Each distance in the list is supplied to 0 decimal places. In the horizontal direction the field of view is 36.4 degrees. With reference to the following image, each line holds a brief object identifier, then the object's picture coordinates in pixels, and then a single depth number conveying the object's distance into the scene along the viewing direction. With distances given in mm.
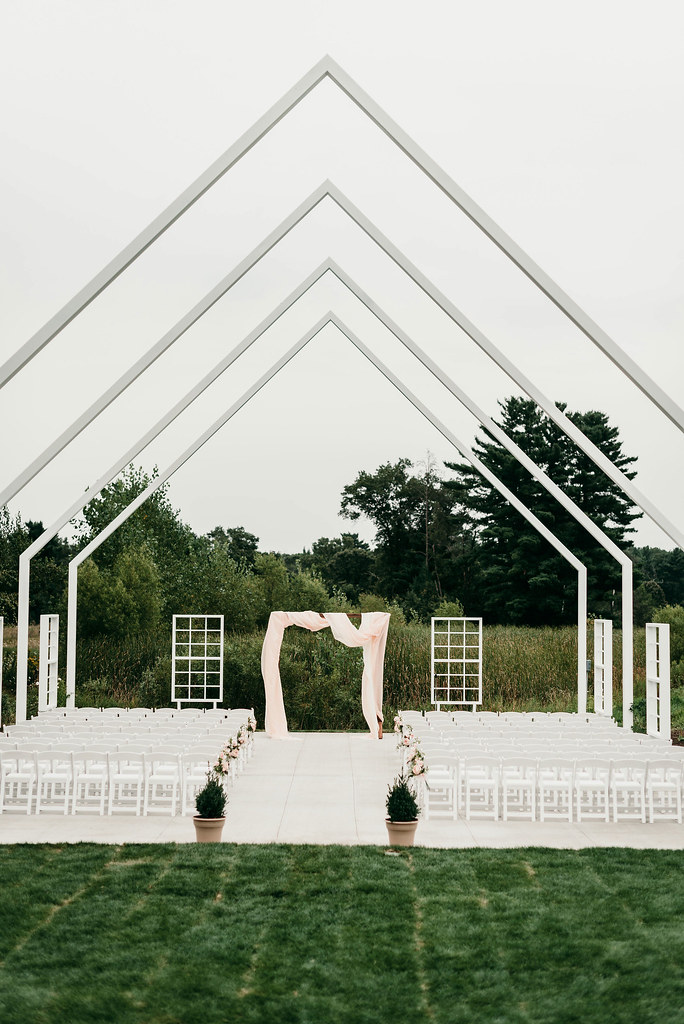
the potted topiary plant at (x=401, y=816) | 9977
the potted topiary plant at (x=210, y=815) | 10047
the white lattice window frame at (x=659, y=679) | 16391
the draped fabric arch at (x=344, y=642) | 20219
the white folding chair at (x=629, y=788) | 11273
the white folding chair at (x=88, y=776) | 11617
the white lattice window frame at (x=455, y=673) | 21578
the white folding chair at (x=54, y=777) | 11641
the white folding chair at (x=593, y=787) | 11359
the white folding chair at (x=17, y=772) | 11648
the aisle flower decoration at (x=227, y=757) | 11594
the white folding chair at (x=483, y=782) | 11508
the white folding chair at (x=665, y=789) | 11352
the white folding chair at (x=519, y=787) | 11391
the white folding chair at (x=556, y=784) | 11398
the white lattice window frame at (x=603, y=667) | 19686
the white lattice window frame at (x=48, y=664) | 19469
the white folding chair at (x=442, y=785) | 11565
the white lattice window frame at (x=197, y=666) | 23766
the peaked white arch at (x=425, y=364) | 16641
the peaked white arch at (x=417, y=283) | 14180
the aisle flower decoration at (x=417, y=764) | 11273
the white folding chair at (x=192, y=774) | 11891
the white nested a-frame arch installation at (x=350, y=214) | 10555
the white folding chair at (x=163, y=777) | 11703
